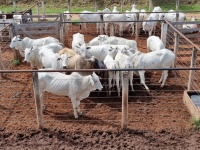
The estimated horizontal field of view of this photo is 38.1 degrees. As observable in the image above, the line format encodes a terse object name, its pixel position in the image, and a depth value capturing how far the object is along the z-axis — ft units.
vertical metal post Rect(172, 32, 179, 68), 33.09
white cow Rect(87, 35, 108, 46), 38.22
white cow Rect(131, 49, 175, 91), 30.37
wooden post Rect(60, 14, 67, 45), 43.65
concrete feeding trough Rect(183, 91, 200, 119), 23.73
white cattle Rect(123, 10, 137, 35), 55.12
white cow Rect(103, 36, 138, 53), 37.32
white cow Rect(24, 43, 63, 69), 33.24
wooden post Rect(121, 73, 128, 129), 20.71
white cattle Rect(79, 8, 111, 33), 59.26
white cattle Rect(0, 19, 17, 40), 50.31
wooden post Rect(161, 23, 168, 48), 39.11
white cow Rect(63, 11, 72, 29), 52.01
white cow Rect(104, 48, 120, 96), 28.35
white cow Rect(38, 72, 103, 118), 24.09
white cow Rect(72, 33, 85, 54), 37.44
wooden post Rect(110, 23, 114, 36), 44.73
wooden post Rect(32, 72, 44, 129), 20.66
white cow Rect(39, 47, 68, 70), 28.94
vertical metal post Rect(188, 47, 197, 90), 25.63
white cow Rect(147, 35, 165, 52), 35.24
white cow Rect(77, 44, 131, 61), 33.68
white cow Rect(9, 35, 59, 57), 37.06
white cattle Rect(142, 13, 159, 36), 51.78
